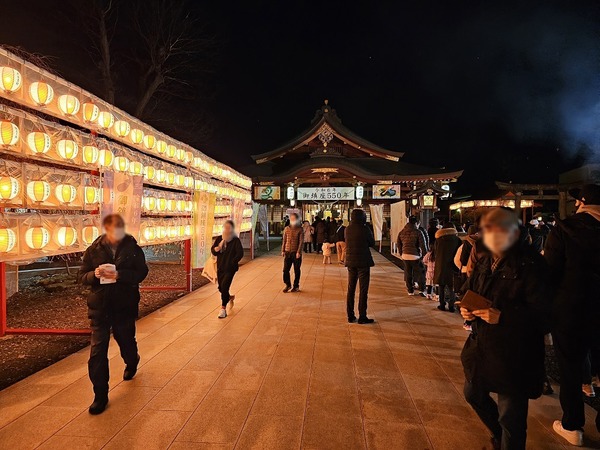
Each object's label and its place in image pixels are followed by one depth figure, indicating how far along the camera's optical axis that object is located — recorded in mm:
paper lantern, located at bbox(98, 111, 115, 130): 6480
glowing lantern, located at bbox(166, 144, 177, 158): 9195
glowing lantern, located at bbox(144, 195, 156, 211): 8477
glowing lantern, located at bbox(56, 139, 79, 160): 5551
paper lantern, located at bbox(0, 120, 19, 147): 4590
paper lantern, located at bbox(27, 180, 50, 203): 5090
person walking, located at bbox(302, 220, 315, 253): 17631
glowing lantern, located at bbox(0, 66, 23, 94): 4574
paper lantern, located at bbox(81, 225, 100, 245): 6071
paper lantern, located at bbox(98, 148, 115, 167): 6520
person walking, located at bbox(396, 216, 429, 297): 8484
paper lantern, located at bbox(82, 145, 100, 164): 6109
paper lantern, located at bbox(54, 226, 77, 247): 5523
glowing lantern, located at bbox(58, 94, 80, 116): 5609
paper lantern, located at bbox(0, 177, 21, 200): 4645
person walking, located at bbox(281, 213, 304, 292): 8680
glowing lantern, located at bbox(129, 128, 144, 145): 7562
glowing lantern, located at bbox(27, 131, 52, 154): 5018
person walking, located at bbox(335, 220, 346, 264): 14089
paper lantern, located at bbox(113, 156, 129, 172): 7055
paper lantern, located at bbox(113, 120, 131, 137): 7002
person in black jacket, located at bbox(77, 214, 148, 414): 3459
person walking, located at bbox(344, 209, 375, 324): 6230
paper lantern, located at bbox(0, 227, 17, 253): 4680
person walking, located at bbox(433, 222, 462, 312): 6812
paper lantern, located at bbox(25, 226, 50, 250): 5047
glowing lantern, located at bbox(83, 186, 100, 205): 6160
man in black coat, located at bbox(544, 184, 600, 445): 3029
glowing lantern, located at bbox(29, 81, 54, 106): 5078
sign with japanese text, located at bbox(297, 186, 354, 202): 20766
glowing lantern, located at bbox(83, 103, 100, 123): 6133
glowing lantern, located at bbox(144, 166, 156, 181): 8320
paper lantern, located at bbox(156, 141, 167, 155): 8688
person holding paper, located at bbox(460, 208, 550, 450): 2359
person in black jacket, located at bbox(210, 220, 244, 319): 6520
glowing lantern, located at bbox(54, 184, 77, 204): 5543
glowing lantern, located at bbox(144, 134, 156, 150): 8117
